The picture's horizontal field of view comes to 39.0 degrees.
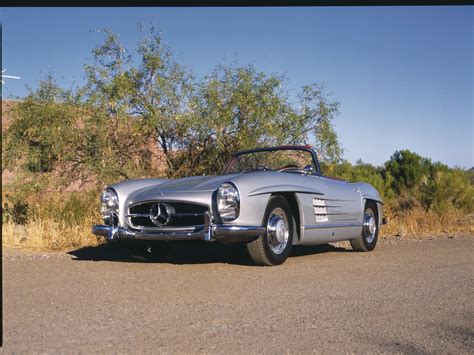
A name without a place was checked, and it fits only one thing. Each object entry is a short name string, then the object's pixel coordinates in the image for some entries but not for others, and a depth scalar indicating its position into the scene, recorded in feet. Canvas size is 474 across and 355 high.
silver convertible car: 23.52
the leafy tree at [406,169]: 72.23
